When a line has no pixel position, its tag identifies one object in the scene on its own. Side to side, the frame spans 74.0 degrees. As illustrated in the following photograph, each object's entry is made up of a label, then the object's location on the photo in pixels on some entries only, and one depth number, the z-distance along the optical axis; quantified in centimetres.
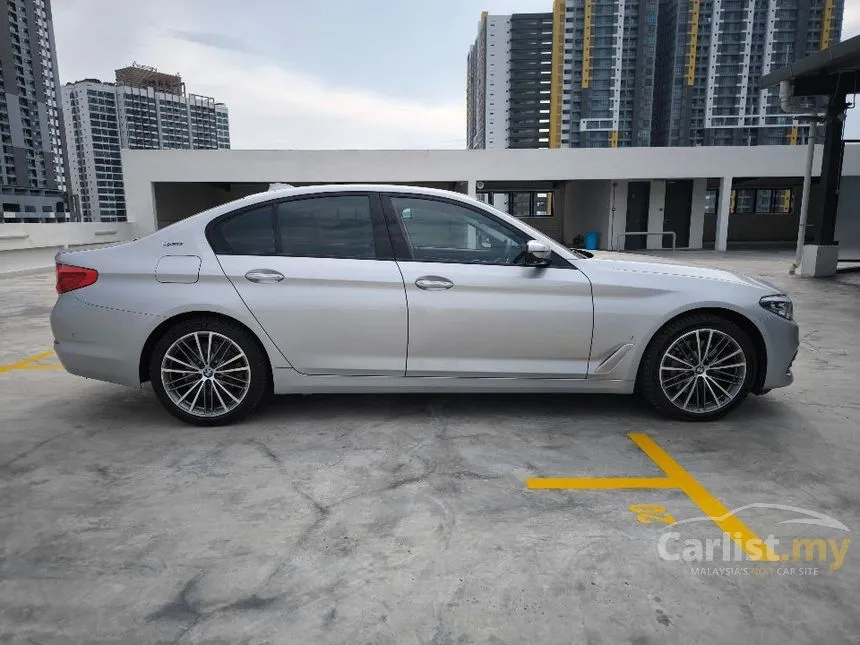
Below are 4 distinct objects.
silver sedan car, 377
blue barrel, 2509
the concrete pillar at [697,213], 2430
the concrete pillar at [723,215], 2341
